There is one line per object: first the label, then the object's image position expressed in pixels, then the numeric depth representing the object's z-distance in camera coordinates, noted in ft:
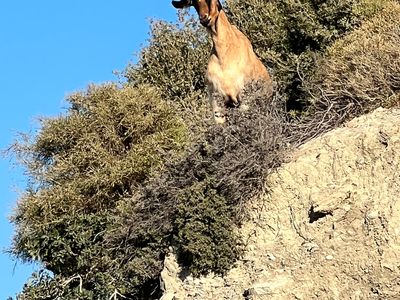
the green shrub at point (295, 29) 67.15
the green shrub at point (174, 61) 78.33
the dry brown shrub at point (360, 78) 48.16
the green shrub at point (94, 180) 47.60
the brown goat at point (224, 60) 46.16
